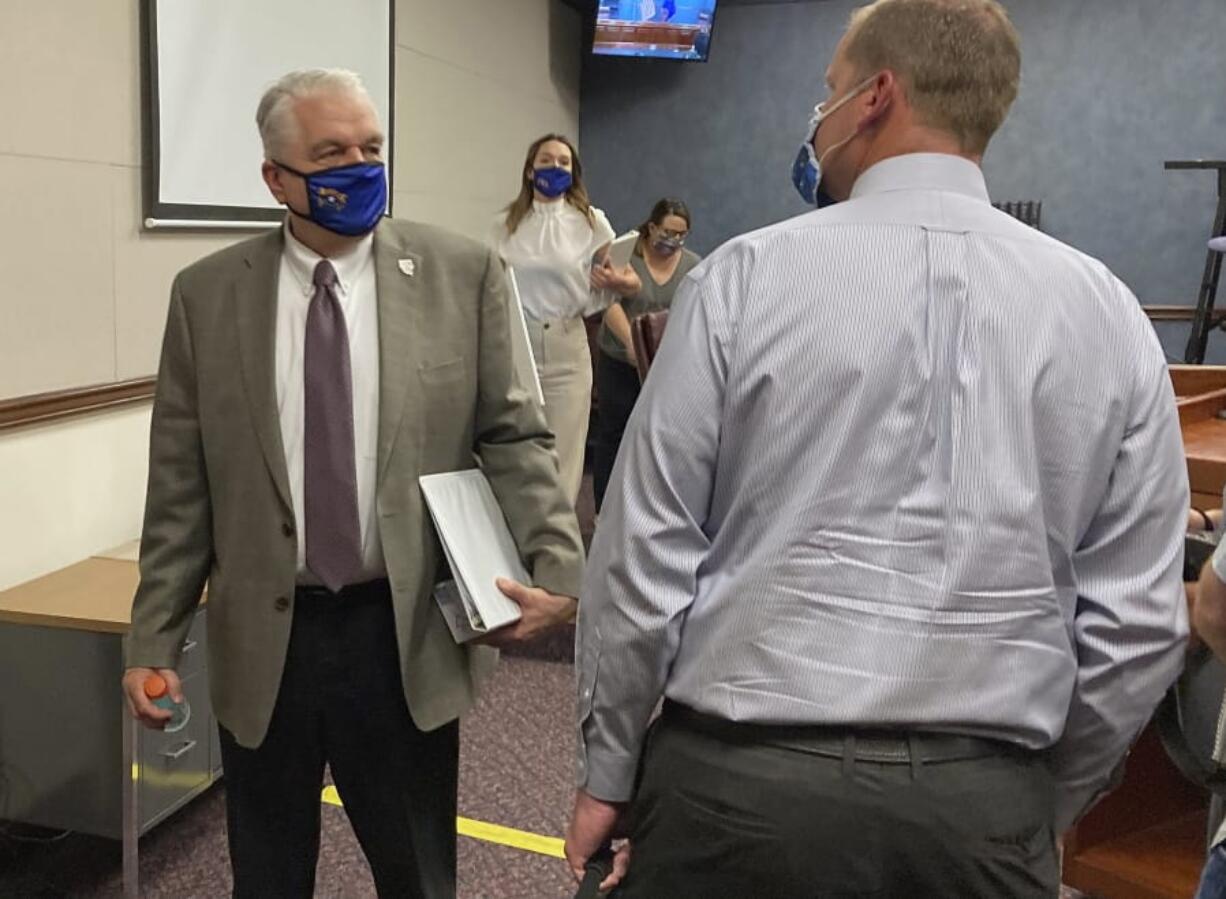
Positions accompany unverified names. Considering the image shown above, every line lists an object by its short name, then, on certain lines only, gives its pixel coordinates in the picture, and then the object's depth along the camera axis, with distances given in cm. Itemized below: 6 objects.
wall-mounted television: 651
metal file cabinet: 230
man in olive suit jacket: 153
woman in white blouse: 405
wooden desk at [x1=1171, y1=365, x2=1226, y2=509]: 220
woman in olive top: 431
